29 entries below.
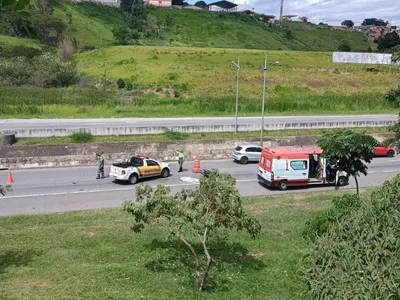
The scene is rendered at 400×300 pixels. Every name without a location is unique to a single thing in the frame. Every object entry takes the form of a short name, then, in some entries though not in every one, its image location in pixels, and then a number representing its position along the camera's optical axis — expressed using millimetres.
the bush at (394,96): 18589
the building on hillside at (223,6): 159625
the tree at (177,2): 153825
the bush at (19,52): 67375
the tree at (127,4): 124762
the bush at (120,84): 56344
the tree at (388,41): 120400
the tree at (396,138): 18609
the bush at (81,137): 30075
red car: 32625
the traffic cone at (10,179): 23359
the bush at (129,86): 55344
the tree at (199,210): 11180
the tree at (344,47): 111731
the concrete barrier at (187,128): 30625
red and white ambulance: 23562
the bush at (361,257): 6922
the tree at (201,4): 165738
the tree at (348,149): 18250
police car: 23703
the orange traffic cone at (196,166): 27031
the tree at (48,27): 81938
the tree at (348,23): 183875
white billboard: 84188
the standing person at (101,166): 24625
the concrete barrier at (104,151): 26656
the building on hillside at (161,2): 144125
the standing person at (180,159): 26969
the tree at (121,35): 91062
